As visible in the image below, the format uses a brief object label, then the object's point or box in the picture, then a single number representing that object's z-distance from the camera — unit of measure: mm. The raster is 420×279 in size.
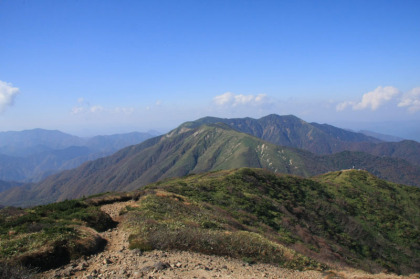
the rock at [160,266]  11906
